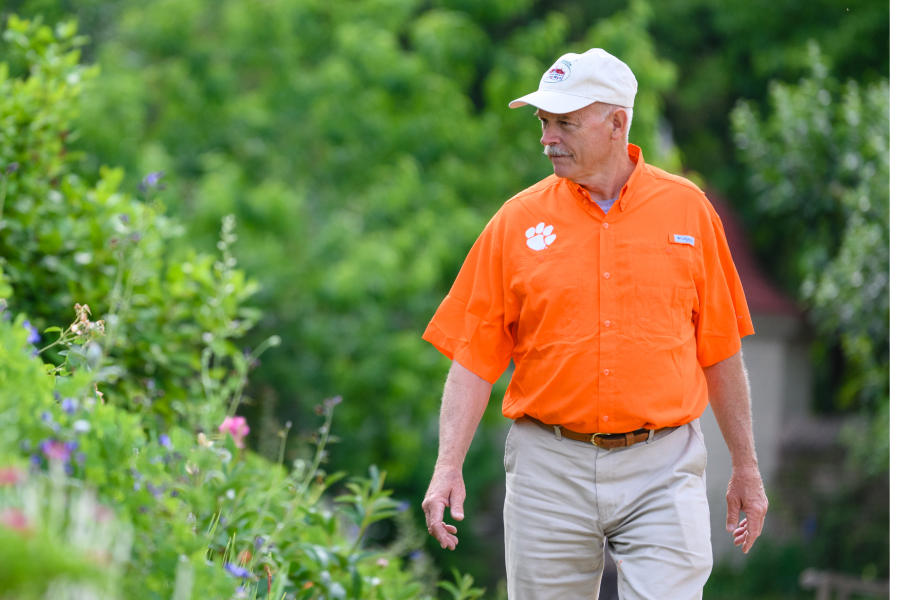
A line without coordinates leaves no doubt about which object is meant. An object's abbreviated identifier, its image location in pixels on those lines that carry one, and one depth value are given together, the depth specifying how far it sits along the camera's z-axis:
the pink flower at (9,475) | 12.29
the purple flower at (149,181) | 13.73
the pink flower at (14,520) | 11.53
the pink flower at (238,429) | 13.82
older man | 13.36
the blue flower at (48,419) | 12.66
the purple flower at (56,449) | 12.58
